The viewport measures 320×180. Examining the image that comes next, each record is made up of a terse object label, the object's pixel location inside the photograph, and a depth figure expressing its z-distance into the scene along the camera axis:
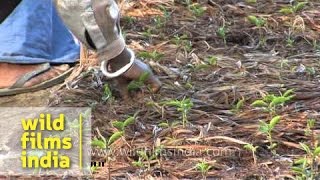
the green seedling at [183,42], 4.81
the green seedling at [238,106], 3.85
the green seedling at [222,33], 4.96
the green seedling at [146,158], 3.37
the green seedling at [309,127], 3.48
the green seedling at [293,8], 5.28
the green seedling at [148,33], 5.07
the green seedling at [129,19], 5.43
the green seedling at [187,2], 5.69
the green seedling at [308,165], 3.12
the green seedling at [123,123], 3.72
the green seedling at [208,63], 4.44
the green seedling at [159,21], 5.26
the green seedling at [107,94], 4.13
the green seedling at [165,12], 5.41
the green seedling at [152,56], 4.56
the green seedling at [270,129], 3.40
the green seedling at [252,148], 3.33
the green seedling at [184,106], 3.74
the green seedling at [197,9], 5.46
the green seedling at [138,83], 4.10
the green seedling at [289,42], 4.76
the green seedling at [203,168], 3.25
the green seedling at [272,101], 3.71
